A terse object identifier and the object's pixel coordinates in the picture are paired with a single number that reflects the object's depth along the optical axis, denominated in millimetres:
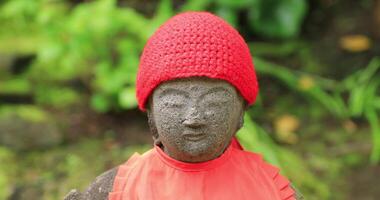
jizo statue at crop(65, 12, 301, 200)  1418
